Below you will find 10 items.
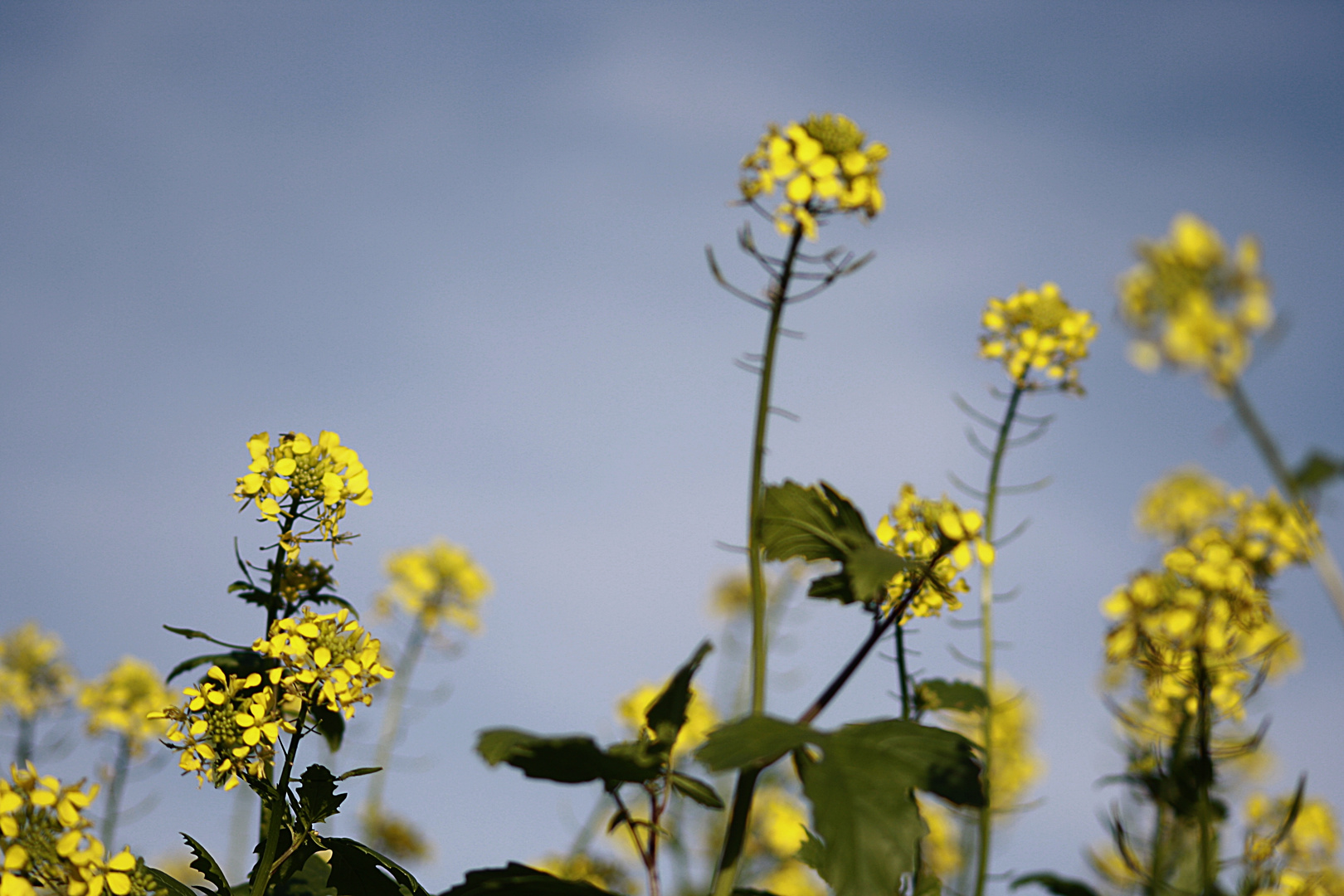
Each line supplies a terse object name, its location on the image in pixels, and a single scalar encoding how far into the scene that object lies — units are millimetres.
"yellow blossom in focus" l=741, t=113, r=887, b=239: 1995
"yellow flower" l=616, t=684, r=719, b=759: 6555
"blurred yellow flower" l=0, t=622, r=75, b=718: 6246
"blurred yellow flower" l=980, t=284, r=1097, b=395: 4168
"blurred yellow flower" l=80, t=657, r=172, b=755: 5301
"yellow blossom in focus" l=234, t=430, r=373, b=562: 2191
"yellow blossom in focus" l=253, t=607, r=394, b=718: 1959
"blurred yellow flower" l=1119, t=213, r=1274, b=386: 3012
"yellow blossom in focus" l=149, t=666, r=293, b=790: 1965
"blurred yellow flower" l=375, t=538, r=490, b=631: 6969
